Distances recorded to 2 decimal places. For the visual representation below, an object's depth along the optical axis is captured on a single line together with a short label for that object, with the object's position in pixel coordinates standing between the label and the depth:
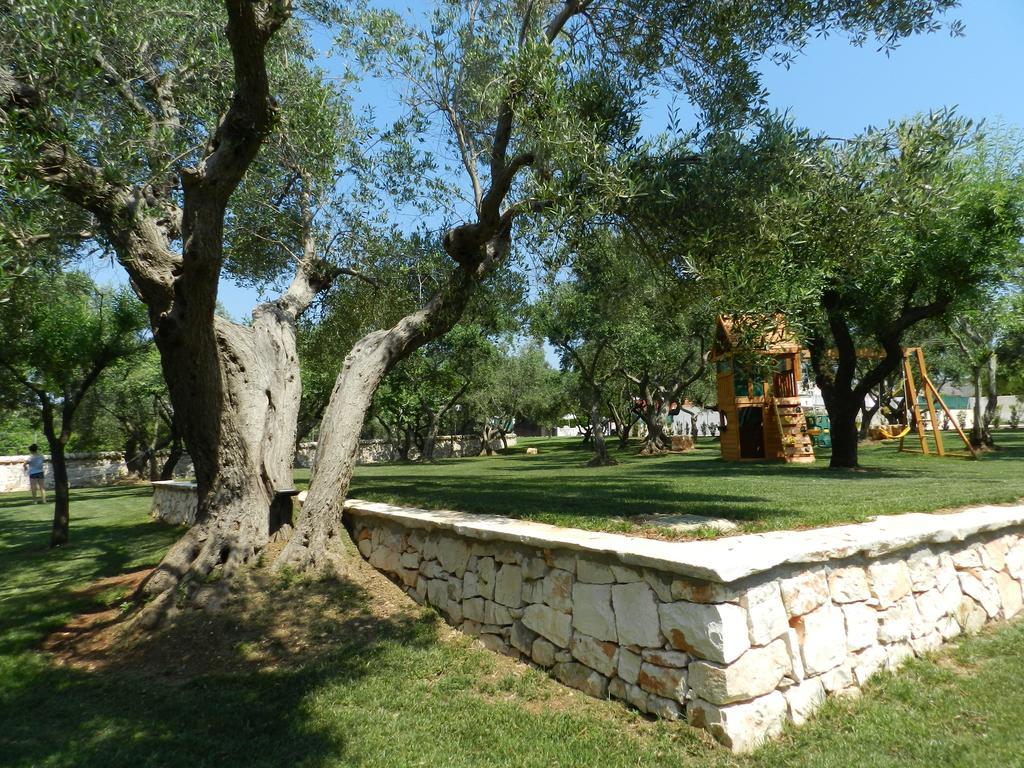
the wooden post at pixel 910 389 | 16.94
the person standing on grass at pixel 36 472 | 20.30
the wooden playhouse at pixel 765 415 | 18.42
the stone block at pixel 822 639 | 4.15
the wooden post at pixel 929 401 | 17.11
